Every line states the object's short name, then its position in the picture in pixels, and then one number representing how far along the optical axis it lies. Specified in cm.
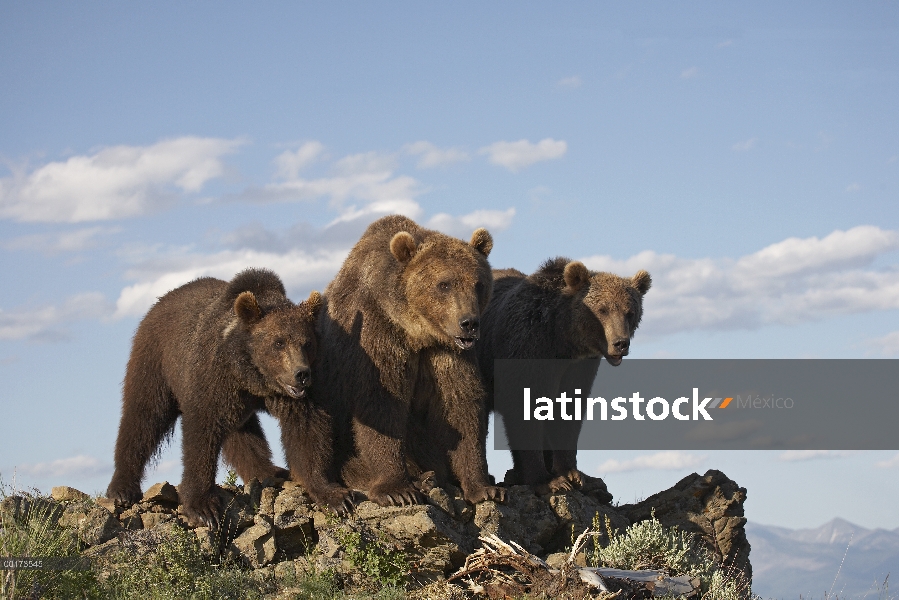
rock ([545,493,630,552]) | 1326
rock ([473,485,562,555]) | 1232
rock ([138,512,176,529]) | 1205
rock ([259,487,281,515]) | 1216
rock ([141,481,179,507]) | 1231
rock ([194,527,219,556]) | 1160
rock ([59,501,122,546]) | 1175
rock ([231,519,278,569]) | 1177
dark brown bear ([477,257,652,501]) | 1381
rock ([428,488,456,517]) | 1209
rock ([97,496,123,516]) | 1230
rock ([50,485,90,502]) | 1232
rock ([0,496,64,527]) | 1150
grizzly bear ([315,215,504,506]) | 1195
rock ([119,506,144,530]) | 1209
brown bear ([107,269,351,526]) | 1187
